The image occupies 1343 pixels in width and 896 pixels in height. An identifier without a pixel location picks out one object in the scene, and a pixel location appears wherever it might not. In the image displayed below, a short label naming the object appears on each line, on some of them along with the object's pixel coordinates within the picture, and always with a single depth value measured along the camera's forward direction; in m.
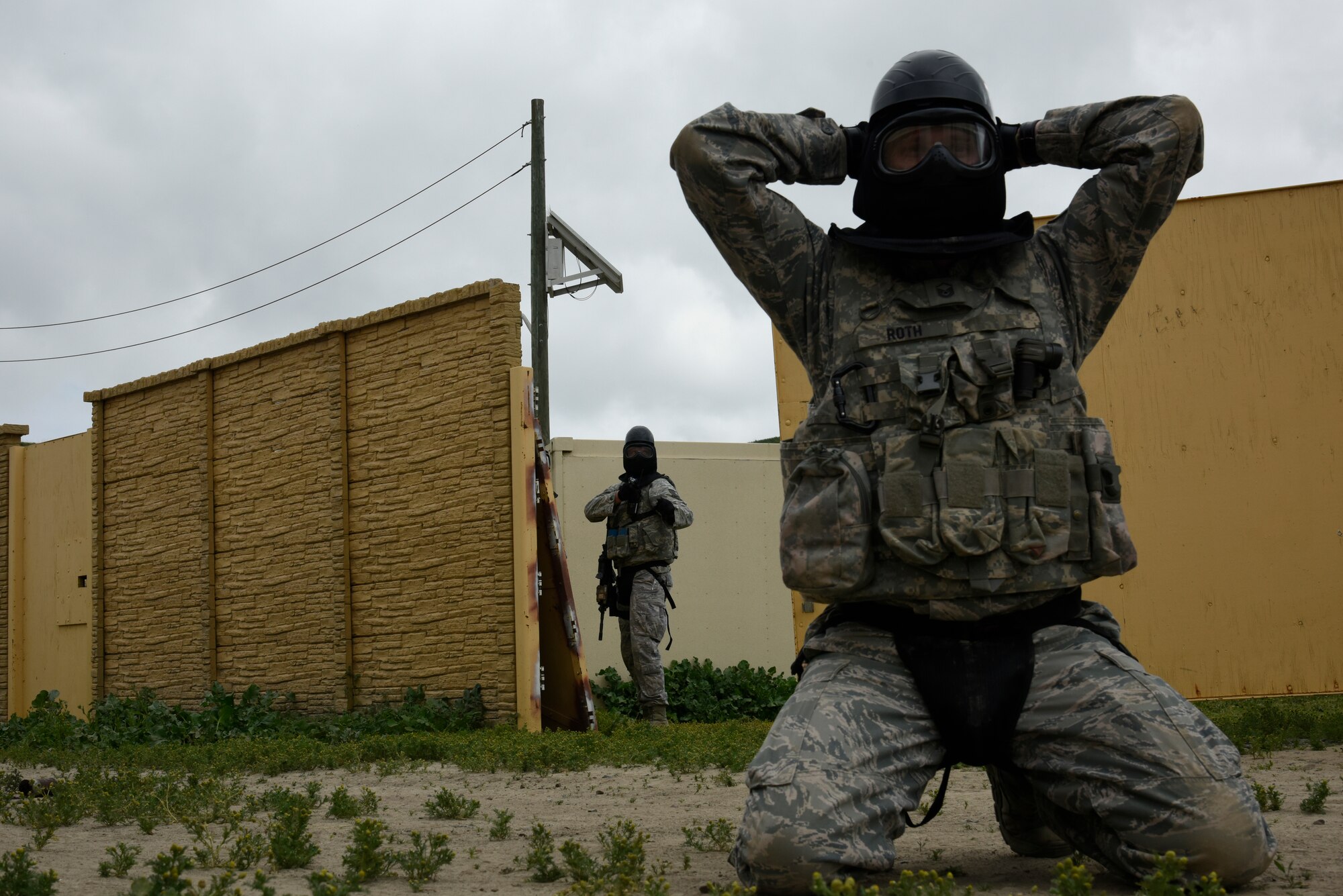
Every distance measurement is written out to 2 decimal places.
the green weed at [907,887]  2.22
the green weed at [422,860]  3.02
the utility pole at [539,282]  13.40
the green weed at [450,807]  4.17
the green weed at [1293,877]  2.70
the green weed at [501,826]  3.71
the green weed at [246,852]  3.15
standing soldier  8.80
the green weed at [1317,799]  3.63
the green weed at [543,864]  3.04
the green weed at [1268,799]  3.61
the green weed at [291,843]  3.19
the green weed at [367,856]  3.01
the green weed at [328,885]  2.58
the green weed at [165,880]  2.58
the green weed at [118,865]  3.11
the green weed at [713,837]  3.49
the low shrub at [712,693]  10.40
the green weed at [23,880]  2.69
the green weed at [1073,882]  2.28
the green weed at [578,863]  2.96
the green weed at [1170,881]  2.19
